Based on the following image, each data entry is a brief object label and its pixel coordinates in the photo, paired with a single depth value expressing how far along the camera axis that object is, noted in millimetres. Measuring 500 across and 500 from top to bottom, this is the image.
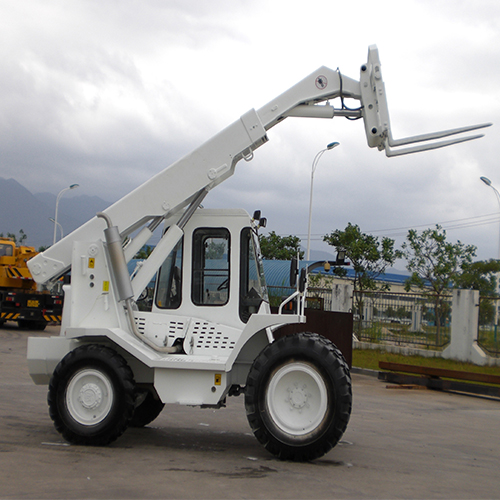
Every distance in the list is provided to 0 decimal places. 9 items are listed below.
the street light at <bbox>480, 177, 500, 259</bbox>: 34844
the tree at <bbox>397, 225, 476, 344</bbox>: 36375
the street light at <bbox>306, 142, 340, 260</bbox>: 34394
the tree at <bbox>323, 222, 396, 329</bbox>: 35500
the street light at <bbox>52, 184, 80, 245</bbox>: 41209
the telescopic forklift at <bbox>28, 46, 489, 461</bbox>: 6574
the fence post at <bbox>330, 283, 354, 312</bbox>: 23719
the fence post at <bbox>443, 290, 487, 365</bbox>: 19859
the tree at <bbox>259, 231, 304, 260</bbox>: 43125
